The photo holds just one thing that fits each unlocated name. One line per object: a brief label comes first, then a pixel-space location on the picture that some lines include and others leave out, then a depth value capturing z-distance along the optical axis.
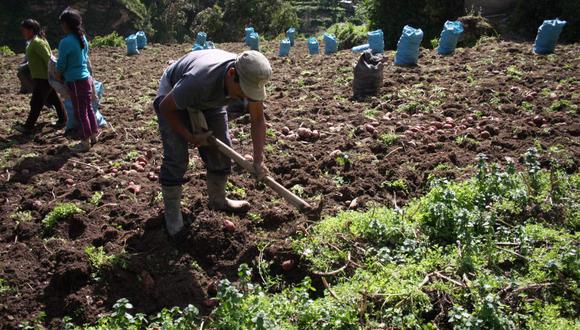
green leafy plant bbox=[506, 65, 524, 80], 7.26
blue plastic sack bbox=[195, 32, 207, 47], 13.54
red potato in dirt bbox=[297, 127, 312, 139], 5.77
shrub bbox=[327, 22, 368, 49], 14.33
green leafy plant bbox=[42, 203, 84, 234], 4.15
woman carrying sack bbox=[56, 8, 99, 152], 5.29
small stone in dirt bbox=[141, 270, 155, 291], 3.51
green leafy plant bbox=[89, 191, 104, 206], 4.52
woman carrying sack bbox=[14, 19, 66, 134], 6.02
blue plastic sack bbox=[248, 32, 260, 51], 12.63
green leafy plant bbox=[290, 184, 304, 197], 4.57
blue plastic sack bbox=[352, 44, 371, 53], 10.39
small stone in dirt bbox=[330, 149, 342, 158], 5.14
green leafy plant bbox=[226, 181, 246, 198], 4.54
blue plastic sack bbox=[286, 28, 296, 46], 13.71
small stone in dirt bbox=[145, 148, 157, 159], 5.56
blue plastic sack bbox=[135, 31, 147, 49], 13.90
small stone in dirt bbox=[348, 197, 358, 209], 4.34
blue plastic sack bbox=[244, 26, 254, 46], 13.46
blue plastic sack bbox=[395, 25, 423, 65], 8.57
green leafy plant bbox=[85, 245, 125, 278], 3.63
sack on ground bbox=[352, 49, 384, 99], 6.97
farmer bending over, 3.25
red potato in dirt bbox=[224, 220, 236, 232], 3.93
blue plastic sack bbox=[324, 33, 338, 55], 11.13
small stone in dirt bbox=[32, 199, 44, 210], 4.52
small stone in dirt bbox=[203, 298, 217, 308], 3.41
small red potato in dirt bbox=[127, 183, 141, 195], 4.68
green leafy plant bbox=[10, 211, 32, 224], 4.34
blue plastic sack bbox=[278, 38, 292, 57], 11.42
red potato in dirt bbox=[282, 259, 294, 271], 3.63
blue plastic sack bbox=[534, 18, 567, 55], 8.37
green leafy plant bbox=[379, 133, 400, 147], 5.43
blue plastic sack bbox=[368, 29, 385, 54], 9.59
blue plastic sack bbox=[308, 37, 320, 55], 11.66
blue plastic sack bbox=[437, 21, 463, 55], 9.34
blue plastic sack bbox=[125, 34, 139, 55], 12.75
